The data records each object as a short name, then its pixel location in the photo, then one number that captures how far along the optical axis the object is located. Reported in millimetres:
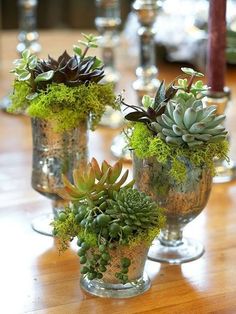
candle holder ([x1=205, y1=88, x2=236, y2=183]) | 1185
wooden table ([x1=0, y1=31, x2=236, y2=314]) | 805
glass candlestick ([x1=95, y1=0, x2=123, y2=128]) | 1605
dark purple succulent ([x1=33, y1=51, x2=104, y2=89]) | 908
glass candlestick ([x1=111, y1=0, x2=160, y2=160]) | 1279
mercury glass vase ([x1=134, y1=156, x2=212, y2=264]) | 857
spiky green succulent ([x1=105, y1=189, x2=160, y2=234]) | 786
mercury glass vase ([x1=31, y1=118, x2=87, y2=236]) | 944
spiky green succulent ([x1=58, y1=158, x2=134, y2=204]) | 815
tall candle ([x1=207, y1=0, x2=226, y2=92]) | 1105
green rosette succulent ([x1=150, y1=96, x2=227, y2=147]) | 808
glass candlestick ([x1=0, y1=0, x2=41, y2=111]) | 1688
